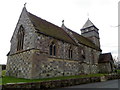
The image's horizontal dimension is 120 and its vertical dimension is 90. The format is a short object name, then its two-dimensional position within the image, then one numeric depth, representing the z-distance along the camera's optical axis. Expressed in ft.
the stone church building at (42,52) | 51.19
